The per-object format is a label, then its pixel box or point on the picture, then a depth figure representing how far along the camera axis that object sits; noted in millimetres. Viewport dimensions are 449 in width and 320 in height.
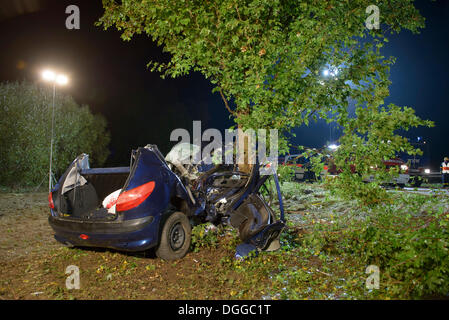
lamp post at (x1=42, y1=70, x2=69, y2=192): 14680
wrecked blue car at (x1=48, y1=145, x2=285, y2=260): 4352
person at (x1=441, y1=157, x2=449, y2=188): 15321
